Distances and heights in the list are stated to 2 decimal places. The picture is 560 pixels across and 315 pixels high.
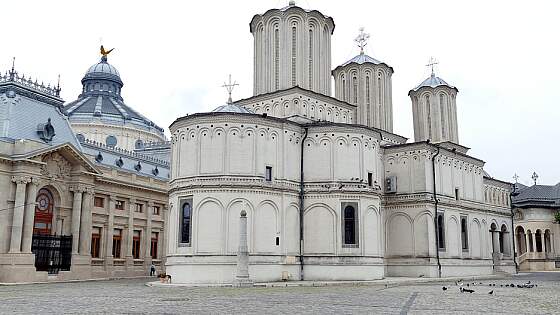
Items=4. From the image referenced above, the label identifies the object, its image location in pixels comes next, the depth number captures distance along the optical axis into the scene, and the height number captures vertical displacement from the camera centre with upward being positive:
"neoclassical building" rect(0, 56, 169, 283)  40.16 +4.58
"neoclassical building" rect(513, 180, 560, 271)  76.81 +3.46
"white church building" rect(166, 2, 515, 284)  36.62 +5.03
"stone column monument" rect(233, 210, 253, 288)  33.07 -0.14
